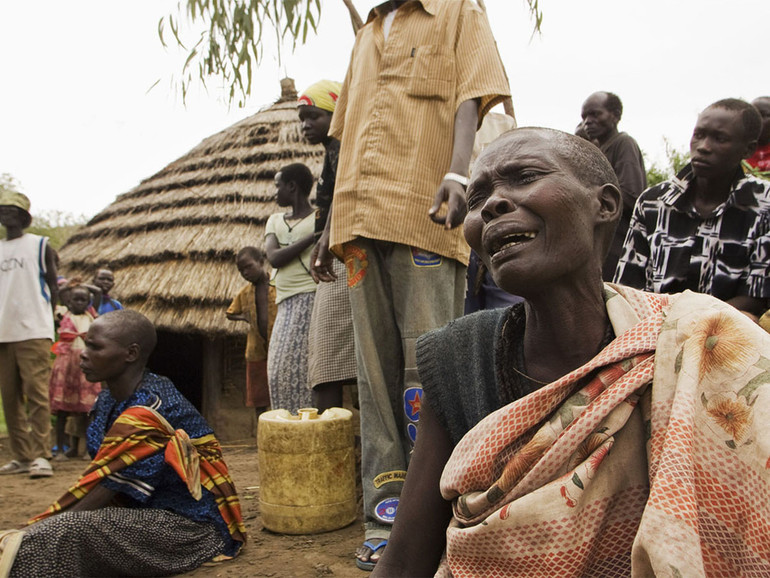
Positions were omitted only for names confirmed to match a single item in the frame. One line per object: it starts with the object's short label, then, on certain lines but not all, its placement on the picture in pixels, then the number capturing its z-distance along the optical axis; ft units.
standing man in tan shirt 8.84
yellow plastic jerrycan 10.20
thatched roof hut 24.98
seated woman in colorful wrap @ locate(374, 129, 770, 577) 3.42
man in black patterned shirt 8.57
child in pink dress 20.68
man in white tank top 17.08
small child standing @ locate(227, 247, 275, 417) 18.21
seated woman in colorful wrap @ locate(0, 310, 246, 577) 8.67
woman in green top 13.19
